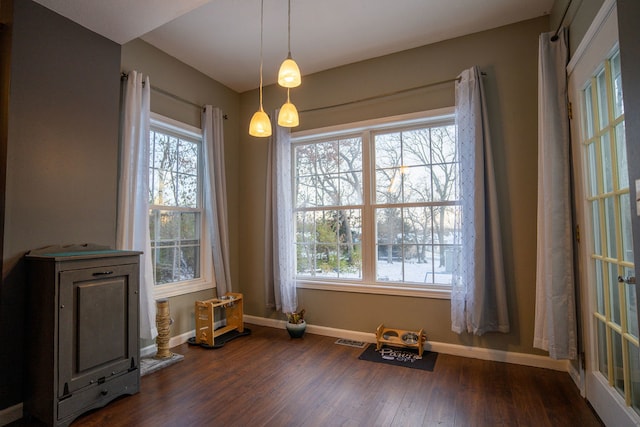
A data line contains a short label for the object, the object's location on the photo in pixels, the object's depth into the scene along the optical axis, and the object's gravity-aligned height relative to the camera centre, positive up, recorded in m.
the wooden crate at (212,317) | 3.24 -0.96
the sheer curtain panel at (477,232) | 2.76 -0.06
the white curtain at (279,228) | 3.67 -0.01
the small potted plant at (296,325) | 3.44 -1.06
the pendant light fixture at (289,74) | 1.96 +0.94
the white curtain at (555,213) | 2.32 +0.08
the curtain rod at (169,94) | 2.83 +1.40
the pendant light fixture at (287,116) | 2.31 +0.81
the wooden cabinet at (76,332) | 1.91 -0.65
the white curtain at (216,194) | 3.62 +0.39
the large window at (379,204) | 3.17 +0.24
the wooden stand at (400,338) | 2.96 -1.08
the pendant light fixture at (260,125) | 2.47 +0.80
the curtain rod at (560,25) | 2.28 +1.52
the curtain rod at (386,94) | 3.08 +1.38
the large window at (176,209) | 3.25 +0.22
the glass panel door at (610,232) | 1.67 -0.05
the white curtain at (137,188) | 2.72 +0.36
